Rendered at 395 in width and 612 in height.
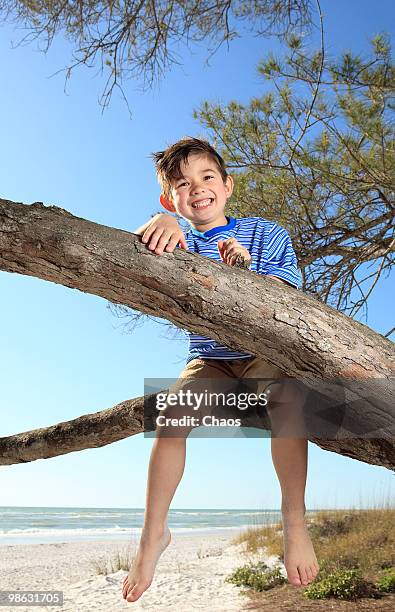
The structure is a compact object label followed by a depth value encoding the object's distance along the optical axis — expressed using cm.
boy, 149
